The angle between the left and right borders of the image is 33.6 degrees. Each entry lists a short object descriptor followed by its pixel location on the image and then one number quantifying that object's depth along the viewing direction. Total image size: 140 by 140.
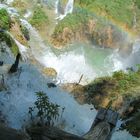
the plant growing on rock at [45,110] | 6.14
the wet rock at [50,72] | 10.67
